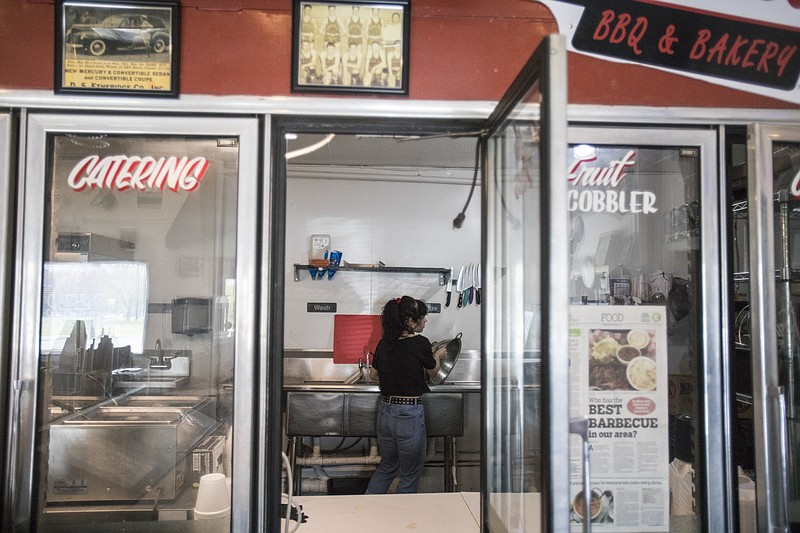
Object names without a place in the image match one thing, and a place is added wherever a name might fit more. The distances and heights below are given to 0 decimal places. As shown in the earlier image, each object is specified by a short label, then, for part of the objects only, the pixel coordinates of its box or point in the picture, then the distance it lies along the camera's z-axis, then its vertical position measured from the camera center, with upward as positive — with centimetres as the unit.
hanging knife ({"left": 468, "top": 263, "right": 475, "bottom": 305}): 576 +13
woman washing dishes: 431 -65
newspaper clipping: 208 -43
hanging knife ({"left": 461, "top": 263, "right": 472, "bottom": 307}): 577 +3
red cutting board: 571 -39
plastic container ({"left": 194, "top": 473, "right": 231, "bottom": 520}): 202 -70
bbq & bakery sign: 217 +96
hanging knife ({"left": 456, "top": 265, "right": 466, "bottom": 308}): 578 +10
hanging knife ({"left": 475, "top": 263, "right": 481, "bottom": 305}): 571 +7
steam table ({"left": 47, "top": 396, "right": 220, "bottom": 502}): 208 -56
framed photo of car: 207 +86
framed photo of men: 212 +90
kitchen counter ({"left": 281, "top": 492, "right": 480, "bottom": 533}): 234 -91
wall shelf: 563 +25
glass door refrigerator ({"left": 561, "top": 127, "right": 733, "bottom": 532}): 207 -11
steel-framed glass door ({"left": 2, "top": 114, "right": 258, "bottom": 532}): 202 -10
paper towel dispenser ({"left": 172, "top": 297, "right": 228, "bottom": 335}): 208 -7
